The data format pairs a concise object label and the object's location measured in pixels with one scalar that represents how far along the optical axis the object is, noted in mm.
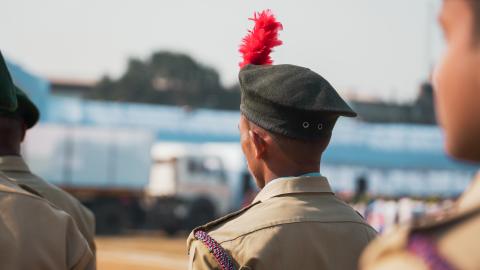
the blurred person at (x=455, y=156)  2092
